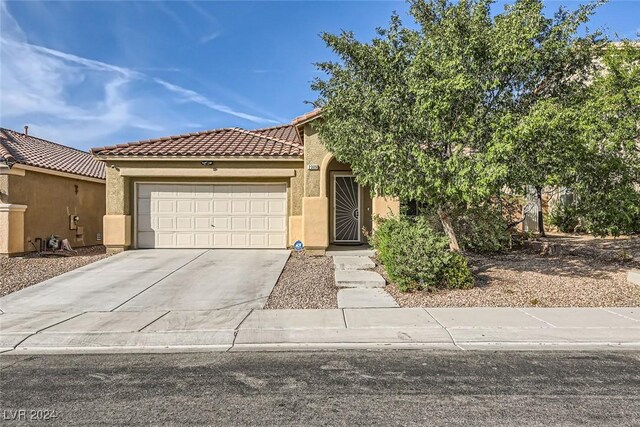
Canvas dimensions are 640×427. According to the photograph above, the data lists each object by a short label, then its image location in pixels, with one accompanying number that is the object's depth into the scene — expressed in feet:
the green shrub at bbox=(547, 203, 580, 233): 58.39
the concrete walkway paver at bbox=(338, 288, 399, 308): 24.49
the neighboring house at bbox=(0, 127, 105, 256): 40.52
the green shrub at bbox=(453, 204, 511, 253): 37.42
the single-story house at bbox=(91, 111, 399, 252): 42.68
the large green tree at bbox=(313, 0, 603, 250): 24.06
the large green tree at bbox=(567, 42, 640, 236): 28.35
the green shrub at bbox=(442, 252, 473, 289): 27.32
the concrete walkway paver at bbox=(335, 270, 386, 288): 29.25
